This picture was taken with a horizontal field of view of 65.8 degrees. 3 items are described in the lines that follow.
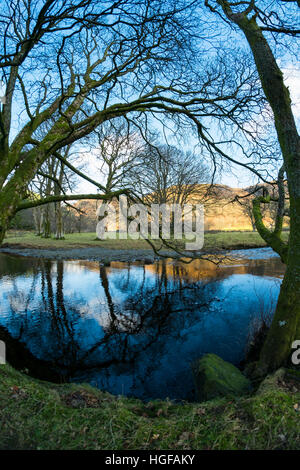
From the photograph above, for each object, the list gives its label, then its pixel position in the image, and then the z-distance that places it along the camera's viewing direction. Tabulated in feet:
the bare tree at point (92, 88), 11.02
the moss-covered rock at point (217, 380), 11.14
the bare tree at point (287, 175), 10.93
